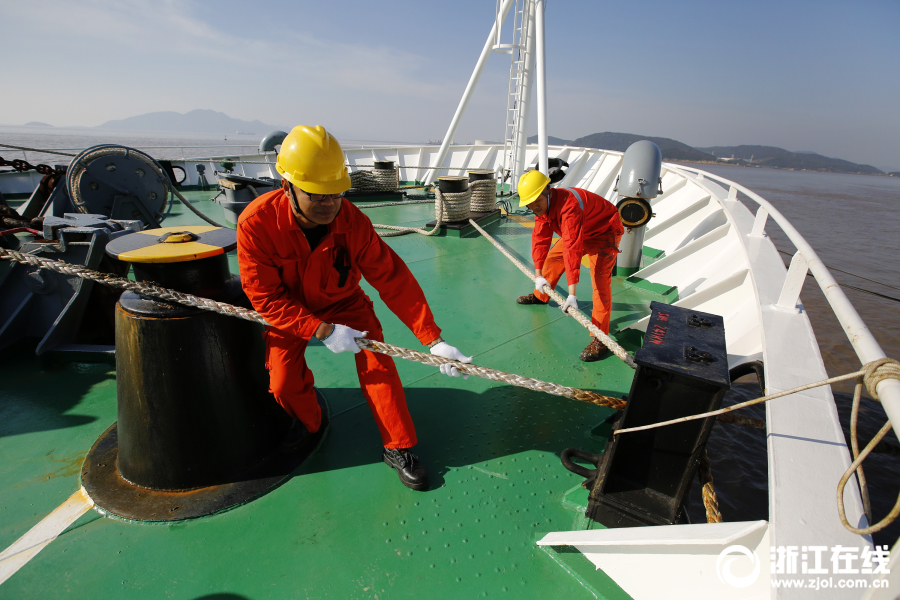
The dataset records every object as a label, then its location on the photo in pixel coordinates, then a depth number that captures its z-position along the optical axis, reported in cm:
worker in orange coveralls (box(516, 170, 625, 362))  345
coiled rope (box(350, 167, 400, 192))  1005
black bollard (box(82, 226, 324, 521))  185
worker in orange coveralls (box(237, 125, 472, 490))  181
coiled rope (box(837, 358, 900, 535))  94
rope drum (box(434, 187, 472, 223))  682
